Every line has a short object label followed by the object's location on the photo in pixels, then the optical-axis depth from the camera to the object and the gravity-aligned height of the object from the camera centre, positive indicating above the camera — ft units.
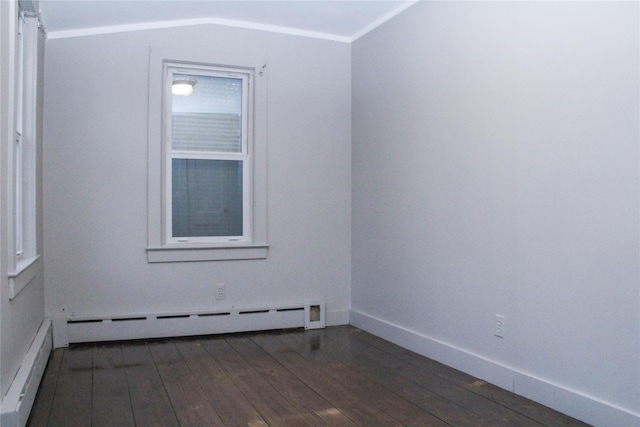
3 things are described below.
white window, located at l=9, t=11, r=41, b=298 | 10.23 +1.12
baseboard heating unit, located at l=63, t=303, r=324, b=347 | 13.50 -2.93
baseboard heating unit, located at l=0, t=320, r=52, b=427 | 7.45 -2.70
